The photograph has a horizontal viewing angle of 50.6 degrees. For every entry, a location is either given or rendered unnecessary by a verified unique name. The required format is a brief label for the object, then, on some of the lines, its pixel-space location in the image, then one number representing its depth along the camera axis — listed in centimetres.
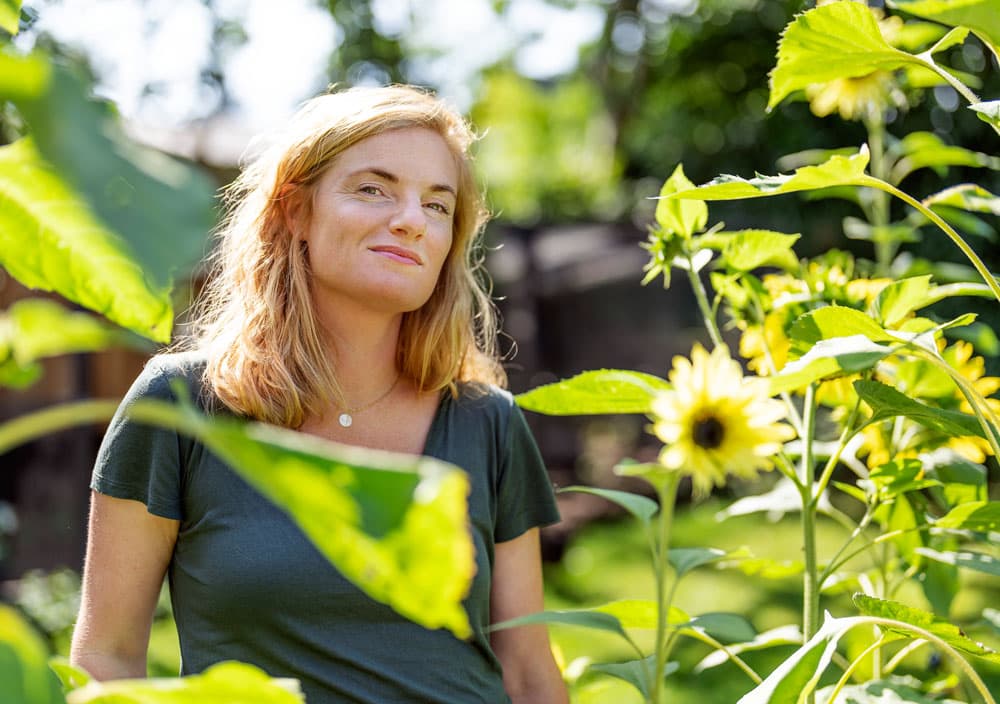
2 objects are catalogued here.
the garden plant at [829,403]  69
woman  114
